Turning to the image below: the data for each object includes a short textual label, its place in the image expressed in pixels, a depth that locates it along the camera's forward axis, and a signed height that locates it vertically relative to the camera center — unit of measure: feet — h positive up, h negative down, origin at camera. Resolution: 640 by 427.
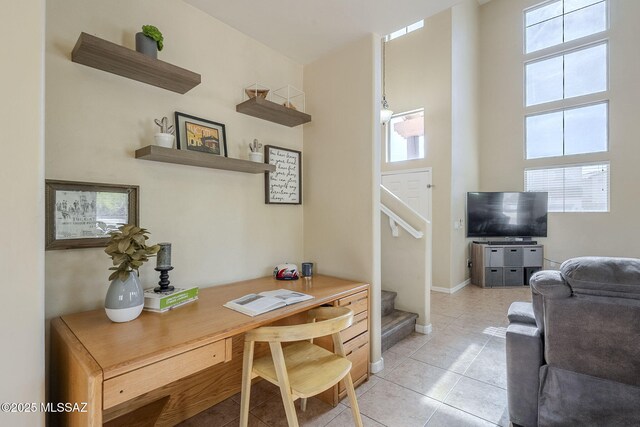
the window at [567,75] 16.48 +8.07
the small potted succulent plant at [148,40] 5.13 +3.03
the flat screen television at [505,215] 17.56 -0.14
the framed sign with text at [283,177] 7.68 +0.97
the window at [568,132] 16.39 +4.73
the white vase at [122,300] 4.26 -1.28
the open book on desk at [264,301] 4.85 -1.58
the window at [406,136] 17.46 +4.71
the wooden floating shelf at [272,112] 6.76 +2.47
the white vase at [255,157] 6.88 +1.31
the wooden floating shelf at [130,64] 4.52 +2.51
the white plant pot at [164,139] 5.29 +1.33
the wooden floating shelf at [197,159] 5.17 +1.04
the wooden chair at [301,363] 4.20 -2.57
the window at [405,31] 17.25 +11.07
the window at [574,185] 16.31 +1.59
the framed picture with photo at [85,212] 4.58 +0.02
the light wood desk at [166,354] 3.20 -1.76
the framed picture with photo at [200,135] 6.04 +1.67
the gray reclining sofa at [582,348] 4.23 -2.11
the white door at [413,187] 16.87 +1.54
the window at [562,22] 16.65 +11.31
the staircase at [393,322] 8.90 -3.54
